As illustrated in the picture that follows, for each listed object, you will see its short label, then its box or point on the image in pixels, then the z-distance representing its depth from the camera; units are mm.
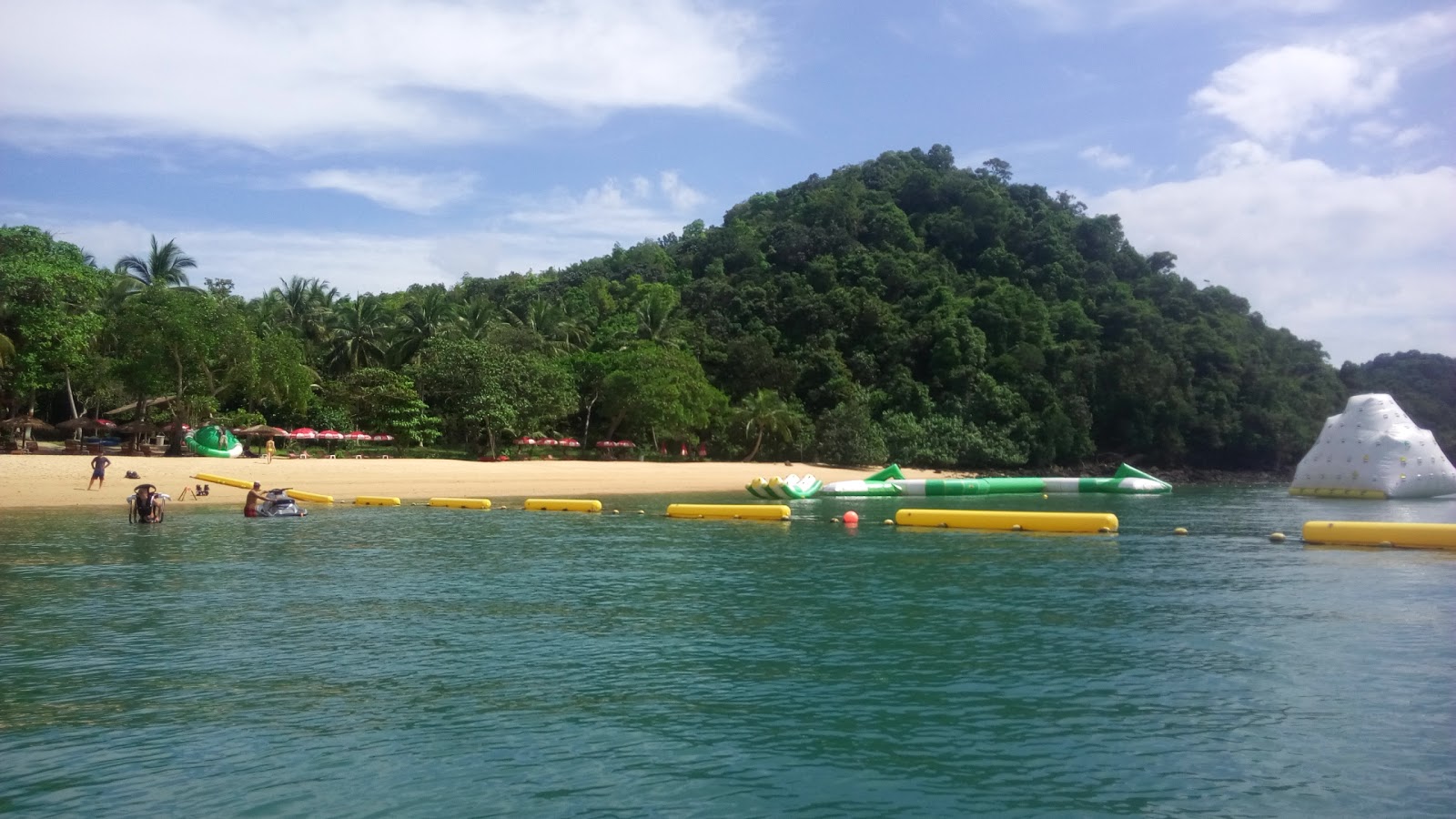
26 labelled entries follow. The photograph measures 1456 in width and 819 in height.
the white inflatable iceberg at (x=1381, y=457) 40719
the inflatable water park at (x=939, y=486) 38656
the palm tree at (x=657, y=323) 69256
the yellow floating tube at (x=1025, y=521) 26641
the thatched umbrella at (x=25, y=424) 46906
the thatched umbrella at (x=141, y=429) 46406
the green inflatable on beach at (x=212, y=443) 46250
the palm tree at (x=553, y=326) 69000
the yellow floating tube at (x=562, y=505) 33156
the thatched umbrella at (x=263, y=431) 50312
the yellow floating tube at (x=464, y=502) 33688
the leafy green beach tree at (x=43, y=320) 44625
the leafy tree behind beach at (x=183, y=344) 43500
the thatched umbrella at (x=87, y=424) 49219
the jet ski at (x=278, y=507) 28547
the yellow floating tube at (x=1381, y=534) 22344
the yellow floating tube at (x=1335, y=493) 41281
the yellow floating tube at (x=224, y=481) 35656
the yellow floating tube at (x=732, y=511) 29391
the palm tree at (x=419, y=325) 62125
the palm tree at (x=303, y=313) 62938
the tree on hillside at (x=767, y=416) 63125
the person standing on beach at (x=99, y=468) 32781
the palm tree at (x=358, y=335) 61938
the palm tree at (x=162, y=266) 58344
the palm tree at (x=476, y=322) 63312
